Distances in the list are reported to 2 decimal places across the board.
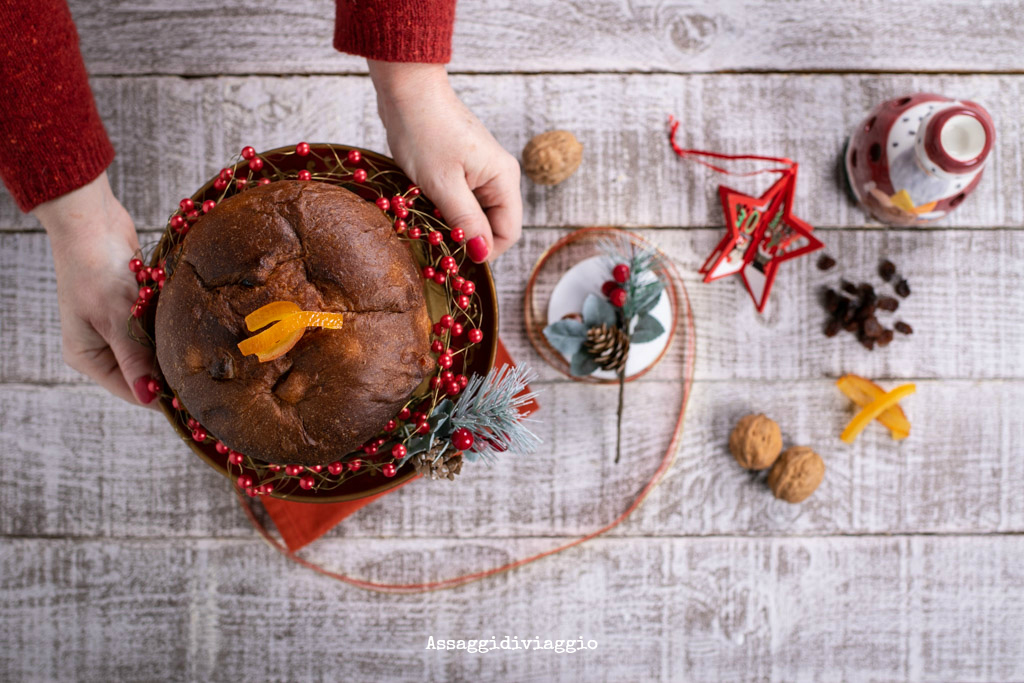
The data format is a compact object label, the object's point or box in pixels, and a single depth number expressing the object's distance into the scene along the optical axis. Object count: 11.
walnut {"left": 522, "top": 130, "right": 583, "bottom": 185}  1.11
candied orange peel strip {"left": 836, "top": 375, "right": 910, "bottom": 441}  1.16
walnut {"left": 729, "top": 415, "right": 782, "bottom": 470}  1.13
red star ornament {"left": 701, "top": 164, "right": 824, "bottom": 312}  1.08
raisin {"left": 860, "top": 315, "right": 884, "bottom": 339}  1.16
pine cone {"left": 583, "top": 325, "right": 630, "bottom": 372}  1.09
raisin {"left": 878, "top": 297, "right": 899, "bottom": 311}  1.17
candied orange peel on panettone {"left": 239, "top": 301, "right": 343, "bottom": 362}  0.59
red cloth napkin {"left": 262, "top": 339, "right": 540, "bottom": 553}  1.15
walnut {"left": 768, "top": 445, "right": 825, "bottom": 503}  1.13
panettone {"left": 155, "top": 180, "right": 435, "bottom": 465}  0.64
